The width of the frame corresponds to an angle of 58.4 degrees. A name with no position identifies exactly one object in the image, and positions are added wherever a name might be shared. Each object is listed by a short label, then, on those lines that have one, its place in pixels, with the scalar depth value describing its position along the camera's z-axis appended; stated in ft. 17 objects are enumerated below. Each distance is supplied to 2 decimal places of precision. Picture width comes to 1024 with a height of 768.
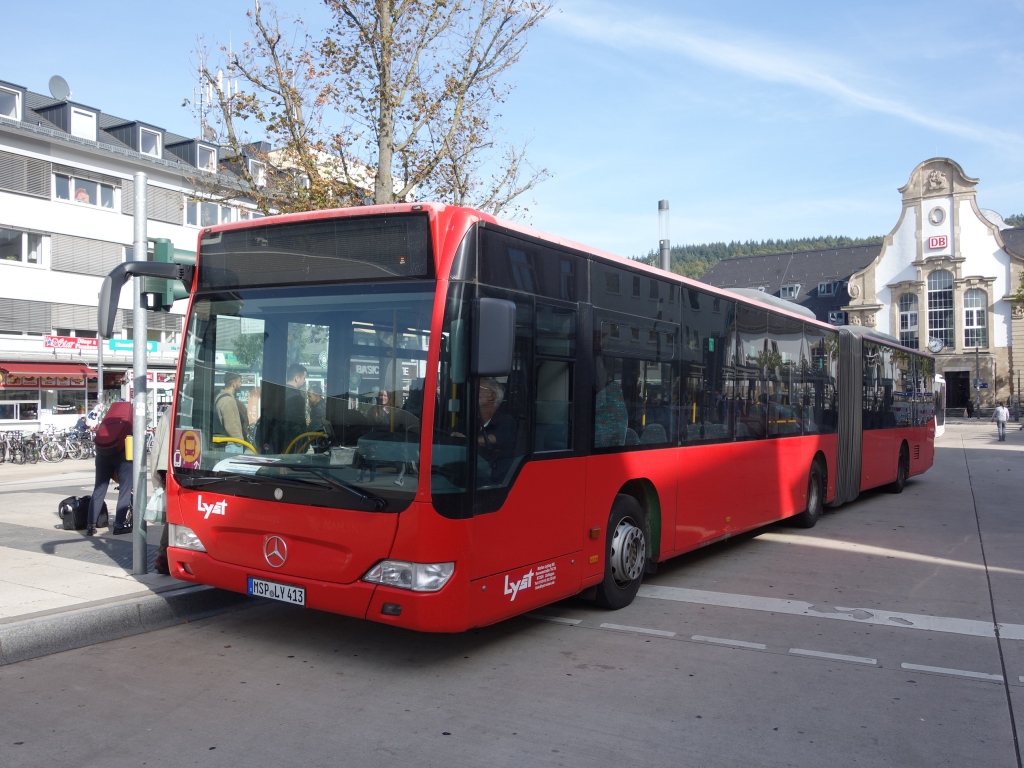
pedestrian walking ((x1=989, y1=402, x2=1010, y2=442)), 128.47
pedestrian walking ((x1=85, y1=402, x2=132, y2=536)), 33.81
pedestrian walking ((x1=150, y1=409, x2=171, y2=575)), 24.30
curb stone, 19.61
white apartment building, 111.96
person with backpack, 20.39
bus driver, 18.53
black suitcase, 34.45
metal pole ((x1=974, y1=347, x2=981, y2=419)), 228.22
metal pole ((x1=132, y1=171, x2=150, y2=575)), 25.41
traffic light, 24.08
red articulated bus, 17.90
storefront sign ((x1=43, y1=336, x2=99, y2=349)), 107.55
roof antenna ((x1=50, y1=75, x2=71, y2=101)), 130.11
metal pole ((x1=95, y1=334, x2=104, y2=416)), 87.89
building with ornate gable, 229.45
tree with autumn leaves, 42.52
